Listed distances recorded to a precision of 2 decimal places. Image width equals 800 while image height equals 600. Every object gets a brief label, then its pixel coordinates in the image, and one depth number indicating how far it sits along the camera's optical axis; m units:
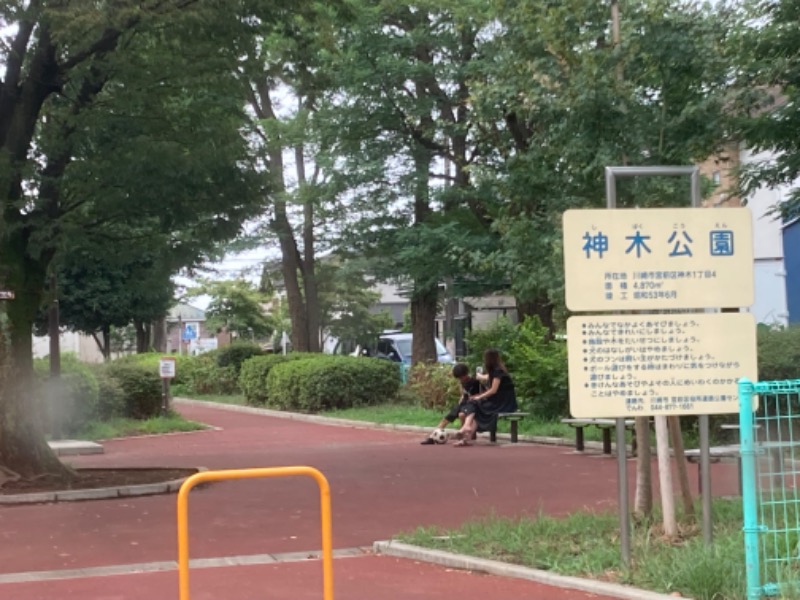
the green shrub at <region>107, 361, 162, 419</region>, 23.86
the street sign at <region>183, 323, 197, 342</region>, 49.61
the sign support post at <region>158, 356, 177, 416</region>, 22.86
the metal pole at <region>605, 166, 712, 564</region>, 7.39
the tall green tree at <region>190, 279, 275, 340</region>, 55.72
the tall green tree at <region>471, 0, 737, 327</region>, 8.57
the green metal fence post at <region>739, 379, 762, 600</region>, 6.11
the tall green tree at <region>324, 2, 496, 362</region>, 24.77
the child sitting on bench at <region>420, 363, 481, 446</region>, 17.83
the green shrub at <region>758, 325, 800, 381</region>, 15.11
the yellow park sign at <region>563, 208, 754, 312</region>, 7.37
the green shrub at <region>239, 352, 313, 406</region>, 29.20
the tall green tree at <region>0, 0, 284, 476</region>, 13.04
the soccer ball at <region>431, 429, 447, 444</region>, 17.94
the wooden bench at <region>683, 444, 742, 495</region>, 9.97
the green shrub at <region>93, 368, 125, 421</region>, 23.03
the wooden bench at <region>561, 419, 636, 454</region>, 14.86
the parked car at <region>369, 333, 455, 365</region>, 35.16
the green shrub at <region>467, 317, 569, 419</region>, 19.28
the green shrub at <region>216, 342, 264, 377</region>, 36.12
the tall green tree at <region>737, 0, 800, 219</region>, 10.56
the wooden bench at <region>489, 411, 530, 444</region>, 17.44
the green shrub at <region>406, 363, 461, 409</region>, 23.02
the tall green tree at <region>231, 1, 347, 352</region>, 14.92
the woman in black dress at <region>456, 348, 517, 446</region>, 17.61
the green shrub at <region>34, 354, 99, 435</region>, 20.58
